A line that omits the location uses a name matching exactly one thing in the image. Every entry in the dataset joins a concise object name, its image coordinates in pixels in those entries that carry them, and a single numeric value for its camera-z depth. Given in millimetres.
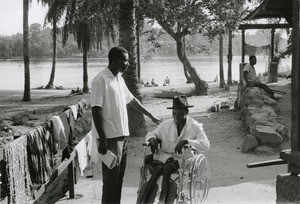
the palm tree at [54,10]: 24203
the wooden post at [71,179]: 5859
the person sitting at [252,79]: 11609
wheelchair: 4230
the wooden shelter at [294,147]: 3529
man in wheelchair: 4395
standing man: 4191
